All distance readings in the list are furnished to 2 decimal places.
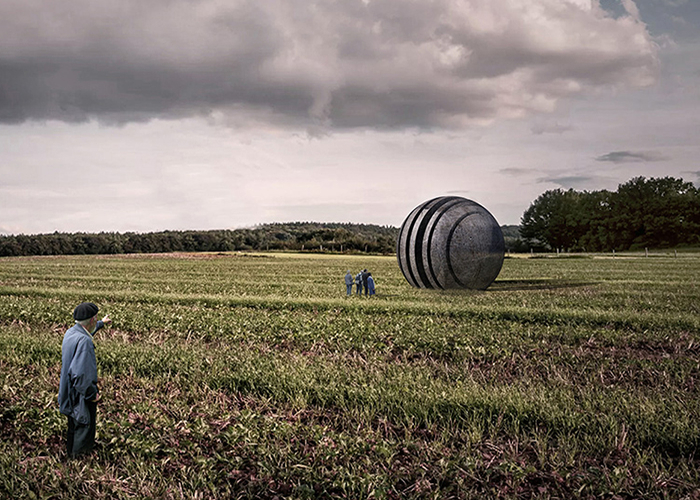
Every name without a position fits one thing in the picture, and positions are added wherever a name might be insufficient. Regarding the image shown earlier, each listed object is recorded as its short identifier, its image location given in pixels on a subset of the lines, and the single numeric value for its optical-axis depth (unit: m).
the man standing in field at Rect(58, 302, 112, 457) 5.72
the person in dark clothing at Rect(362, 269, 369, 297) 19.24
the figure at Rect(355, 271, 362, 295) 19.34
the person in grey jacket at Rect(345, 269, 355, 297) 19.36
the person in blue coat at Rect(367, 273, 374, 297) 18.89
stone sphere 17.58
